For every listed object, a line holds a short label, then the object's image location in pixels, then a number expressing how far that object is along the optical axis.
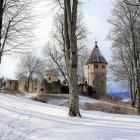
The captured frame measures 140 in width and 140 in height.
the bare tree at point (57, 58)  45.53
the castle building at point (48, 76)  70.55
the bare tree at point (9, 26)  25.53
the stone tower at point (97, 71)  65.88
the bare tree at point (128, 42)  27.64
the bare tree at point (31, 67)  73.12
